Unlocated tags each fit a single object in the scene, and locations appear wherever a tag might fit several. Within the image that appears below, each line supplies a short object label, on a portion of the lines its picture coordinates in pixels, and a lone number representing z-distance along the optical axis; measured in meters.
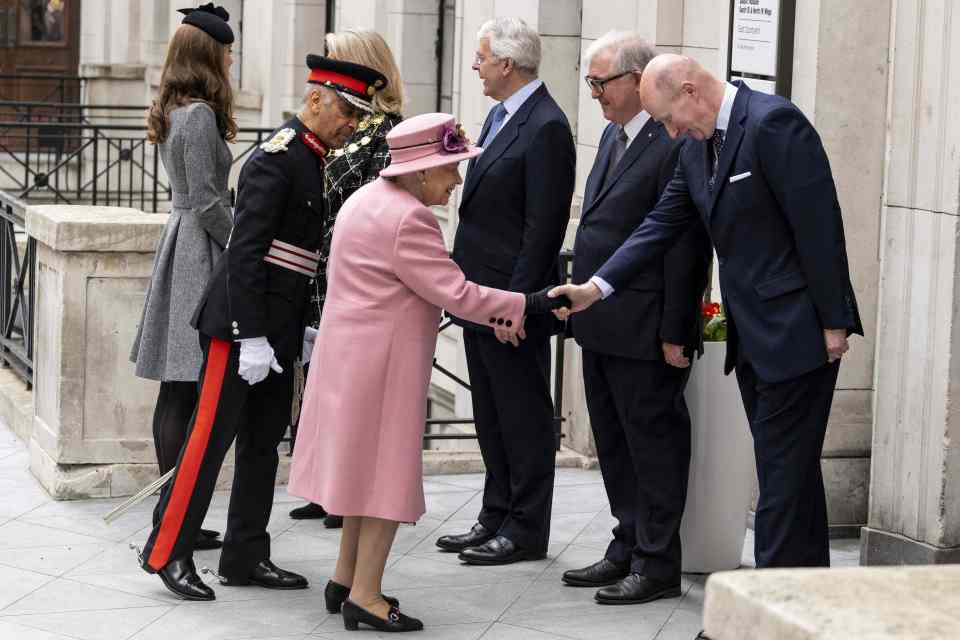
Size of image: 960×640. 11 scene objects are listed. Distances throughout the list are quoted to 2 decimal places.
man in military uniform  5.74
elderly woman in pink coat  5.30
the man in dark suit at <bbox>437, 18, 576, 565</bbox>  6.25
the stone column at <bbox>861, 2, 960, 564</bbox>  5.84
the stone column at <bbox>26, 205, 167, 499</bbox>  7.43
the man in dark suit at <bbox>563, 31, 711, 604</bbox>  5.85
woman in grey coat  6.46
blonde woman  6.55
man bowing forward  4.99
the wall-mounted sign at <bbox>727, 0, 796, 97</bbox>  6.83
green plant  6.19
